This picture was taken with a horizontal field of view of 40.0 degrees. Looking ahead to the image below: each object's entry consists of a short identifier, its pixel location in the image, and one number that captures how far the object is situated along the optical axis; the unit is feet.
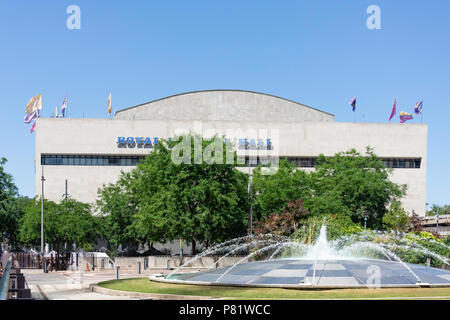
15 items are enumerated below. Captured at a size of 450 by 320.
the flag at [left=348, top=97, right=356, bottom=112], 236.43
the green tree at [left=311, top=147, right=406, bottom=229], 196.54
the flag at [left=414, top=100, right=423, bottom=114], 238.41
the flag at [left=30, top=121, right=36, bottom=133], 230.89
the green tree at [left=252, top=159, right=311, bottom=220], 167.63
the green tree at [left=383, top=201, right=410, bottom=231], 186.75
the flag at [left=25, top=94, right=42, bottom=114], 225.15
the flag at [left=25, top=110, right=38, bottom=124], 218.77
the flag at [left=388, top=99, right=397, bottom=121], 238.78
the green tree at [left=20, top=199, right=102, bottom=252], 179.93
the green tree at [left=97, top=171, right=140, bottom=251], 189.88
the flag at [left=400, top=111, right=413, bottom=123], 245.24
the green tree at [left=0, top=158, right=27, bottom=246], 167.94
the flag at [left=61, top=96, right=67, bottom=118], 241.14
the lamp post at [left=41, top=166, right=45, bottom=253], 164.86
